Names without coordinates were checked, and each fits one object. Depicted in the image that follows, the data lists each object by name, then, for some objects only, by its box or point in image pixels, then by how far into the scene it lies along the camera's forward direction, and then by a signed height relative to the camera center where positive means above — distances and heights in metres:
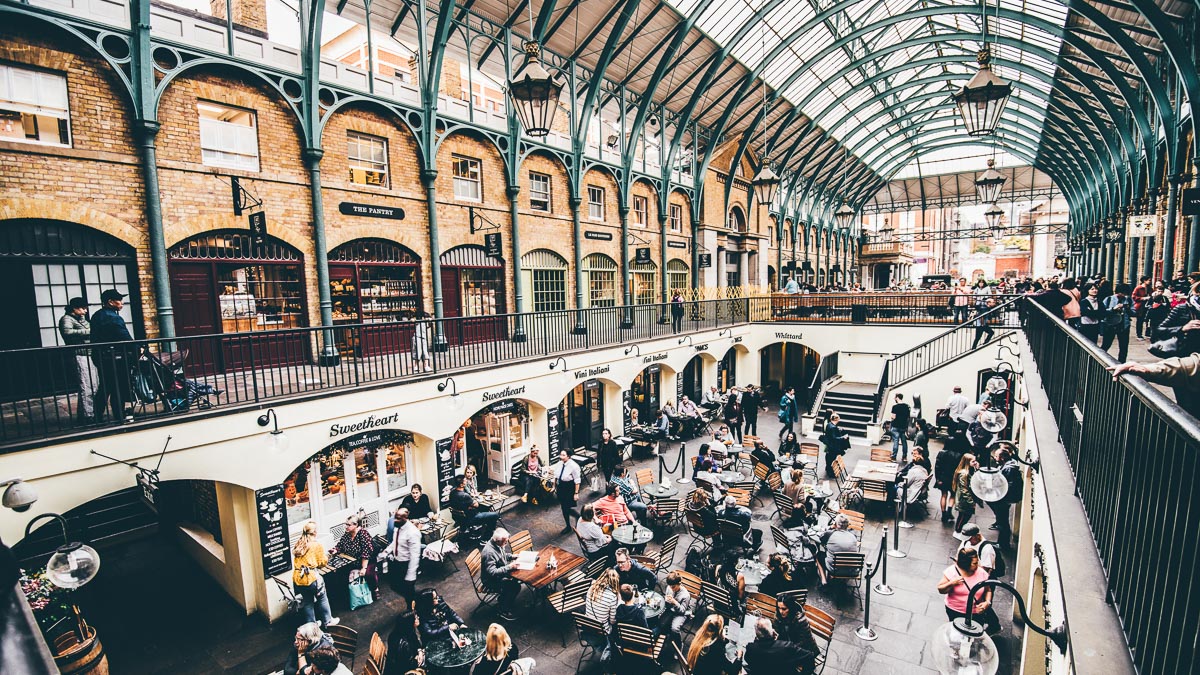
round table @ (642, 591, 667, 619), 7.19 -4.31
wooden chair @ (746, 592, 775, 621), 7.11 -4.24
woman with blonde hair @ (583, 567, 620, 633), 7.05 -4.11
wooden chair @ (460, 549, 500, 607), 8.69 -4.63
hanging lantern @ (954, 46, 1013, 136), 7.58 +2.49
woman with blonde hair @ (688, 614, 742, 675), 5.85 -3.95
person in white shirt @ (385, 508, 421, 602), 8.42 -4.09
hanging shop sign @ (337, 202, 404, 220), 12.62 +1.98
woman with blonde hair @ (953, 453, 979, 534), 10.05 -4.09
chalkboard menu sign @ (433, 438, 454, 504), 11.15 -3.61
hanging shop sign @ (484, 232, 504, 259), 15.71 +1.31
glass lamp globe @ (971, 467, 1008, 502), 4.23 -1.65
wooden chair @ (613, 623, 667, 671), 6.41 -4.26
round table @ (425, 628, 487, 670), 6.49 -4.42
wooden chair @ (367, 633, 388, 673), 6.23 -4.18
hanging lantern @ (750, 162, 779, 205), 16.72 +3.06
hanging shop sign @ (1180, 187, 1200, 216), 10.39 +1.27
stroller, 7.56 -1.21
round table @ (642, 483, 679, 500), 11.59 -4.46
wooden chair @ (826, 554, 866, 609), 8.48 -4.48
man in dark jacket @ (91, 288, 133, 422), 7.20 -0.70
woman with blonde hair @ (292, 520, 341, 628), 7.66 -3.93
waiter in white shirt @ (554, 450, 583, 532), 11.22 -4.02
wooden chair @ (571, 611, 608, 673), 7.01 -4.69
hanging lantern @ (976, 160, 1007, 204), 14.29 +2.43
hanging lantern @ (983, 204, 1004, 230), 22.45 +2.46
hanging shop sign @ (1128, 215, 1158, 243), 12.95 +1.00
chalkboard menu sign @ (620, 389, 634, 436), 16.36 -3.52
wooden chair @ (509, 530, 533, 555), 9.25 -4.35
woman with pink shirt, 6.50 -3.69
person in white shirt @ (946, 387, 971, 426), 14.82 -3.56
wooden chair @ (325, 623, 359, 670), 6.72 -4.25
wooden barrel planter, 6.34 -4.16
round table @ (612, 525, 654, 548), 9.19 -4.29
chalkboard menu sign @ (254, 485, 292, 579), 8.56 -3.72
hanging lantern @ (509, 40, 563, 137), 8.27 +3.05
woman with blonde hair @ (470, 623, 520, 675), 5.75 -3.86
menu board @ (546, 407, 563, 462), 13.65 -3.64
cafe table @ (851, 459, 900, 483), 11.81 -4.33
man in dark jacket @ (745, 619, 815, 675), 5.71 -3.93
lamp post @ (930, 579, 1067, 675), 2.81 -1.94
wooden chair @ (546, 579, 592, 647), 7.82 -4.52
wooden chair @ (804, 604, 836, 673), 6.68 -4.28
